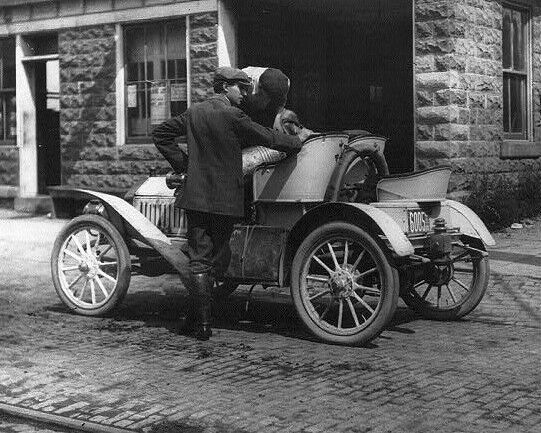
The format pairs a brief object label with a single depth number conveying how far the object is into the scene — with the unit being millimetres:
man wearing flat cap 6996
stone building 13289
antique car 6758
